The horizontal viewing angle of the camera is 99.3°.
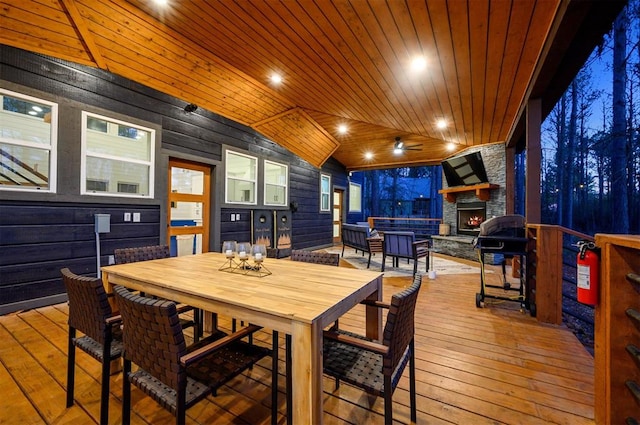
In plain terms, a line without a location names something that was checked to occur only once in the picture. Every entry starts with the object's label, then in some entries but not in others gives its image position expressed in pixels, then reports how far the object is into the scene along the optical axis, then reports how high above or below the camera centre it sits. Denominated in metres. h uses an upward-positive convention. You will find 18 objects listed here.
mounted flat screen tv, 6.71 +1.20
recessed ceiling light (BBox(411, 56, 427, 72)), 3.15 +1.82
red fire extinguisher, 1.45 -0.31
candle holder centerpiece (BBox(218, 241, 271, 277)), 1.93 -0.34
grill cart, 3.12 -0.28
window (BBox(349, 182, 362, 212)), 11.85 +0.78
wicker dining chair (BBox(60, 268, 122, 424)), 1.36 -0.57
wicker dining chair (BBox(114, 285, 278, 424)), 1.06 -0.61
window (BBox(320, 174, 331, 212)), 8.52 +0.72
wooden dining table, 1.08 -0.41
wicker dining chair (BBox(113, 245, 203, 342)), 2.01 -0.39
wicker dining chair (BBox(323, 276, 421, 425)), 1.17 -0.75
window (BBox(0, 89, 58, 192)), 2.91 +0.76
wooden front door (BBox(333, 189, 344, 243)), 9.80 +0.02
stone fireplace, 6.40 +0.24
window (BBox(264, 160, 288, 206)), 6.38 +0.76
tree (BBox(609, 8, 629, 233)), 6.59 +1.85
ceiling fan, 6.54 +1.69
